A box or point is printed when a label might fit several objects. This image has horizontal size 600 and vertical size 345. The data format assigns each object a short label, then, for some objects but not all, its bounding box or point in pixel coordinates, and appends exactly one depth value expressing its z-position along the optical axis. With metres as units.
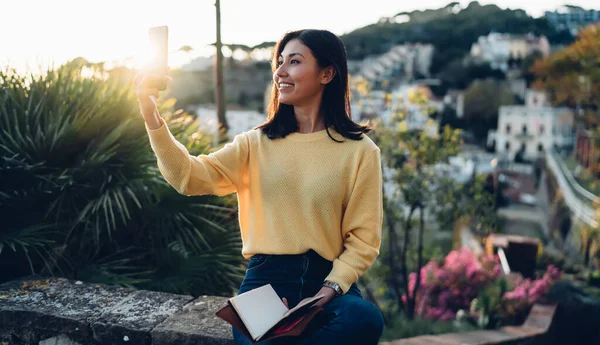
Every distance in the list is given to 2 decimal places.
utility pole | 6.61
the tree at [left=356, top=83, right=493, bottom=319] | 6.13
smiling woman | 2.07
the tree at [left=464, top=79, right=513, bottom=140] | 59.34
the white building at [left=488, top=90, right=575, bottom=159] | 55.06
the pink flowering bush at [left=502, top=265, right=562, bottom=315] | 5.80
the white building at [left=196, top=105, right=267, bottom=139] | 35.99
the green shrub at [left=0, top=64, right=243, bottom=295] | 3.24
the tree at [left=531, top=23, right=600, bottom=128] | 14.45
